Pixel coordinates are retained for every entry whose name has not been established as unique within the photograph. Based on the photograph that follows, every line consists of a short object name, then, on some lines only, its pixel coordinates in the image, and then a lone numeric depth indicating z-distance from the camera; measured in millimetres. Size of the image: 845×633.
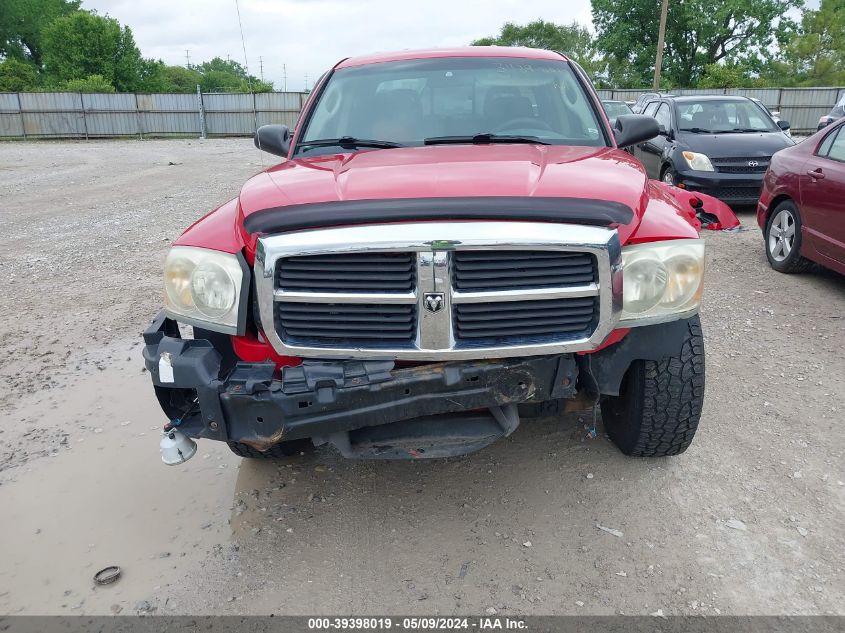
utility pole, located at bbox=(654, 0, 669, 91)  29734
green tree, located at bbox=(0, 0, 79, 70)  51531
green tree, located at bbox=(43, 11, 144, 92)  43562
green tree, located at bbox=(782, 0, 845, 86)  37156
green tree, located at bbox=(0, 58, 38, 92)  37375
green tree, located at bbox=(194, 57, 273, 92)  35894
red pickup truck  2287
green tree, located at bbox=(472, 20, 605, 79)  64625
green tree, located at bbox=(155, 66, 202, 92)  64881
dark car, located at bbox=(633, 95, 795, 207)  8633
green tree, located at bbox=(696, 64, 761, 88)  32875
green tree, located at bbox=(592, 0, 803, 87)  39188
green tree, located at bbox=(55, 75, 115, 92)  35438
